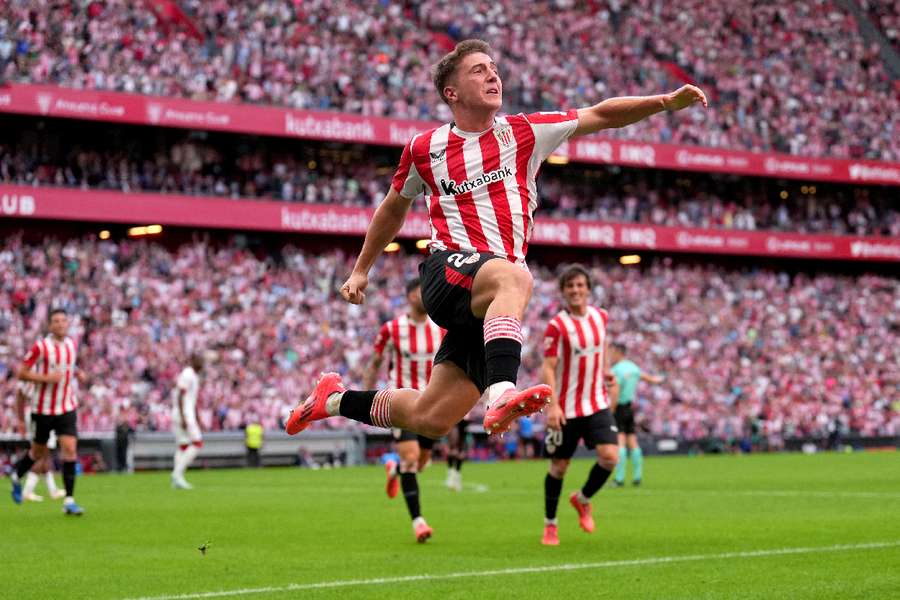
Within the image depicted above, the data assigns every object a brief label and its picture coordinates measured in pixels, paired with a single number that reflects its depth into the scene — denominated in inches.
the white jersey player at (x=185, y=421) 908.6
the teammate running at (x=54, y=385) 633.6
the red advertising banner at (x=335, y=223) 1428.4
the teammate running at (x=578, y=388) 485.1
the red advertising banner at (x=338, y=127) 1405.0
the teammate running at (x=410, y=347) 562.3
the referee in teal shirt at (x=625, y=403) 863.7
